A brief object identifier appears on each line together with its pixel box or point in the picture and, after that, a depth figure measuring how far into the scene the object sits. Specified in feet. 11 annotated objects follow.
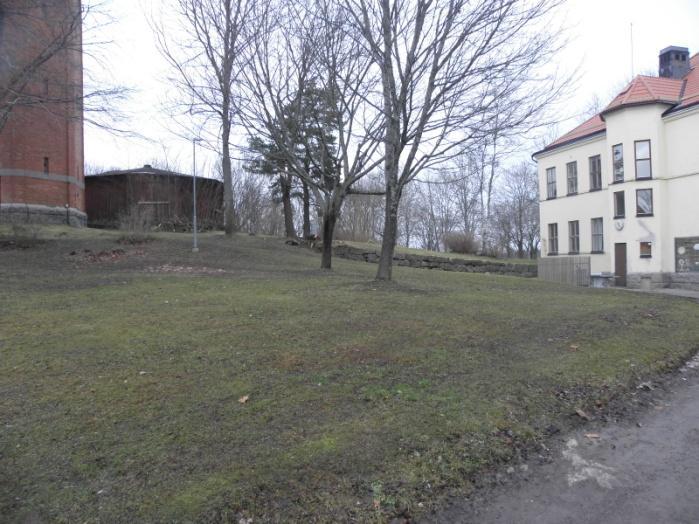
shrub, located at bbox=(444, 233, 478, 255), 118.01
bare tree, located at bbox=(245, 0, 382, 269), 32.94
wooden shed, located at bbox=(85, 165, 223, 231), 88.53
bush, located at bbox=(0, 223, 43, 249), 49.06
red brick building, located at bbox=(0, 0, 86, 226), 45.34
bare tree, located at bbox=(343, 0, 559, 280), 29.25
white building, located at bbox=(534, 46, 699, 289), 67.21
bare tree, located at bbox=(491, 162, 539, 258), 171.32
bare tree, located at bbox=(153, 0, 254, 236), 35.63
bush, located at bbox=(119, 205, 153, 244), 55.16
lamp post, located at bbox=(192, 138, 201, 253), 52.84
